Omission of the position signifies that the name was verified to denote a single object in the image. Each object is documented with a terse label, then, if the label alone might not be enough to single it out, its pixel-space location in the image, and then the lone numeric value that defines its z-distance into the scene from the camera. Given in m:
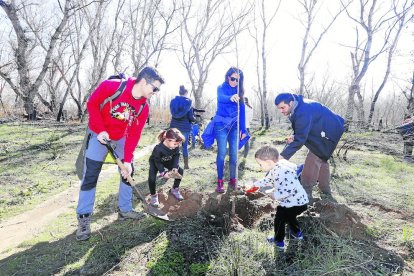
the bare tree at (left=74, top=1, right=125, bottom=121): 15.34
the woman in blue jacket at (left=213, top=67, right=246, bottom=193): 4.35
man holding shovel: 3.08
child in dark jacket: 3.84
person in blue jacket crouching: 3.84
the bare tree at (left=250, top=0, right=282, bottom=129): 14.67
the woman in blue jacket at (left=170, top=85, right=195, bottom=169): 5.94
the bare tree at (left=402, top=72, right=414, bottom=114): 9.73
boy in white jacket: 2.80
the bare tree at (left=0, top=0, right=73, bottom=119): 10.66
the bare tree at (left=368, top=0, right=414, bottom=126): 14.52
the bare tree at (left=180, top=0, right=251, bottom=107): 16.03
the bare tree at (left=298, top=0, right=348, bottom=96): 13.73
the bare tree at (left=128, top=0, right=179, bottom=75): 16.45
